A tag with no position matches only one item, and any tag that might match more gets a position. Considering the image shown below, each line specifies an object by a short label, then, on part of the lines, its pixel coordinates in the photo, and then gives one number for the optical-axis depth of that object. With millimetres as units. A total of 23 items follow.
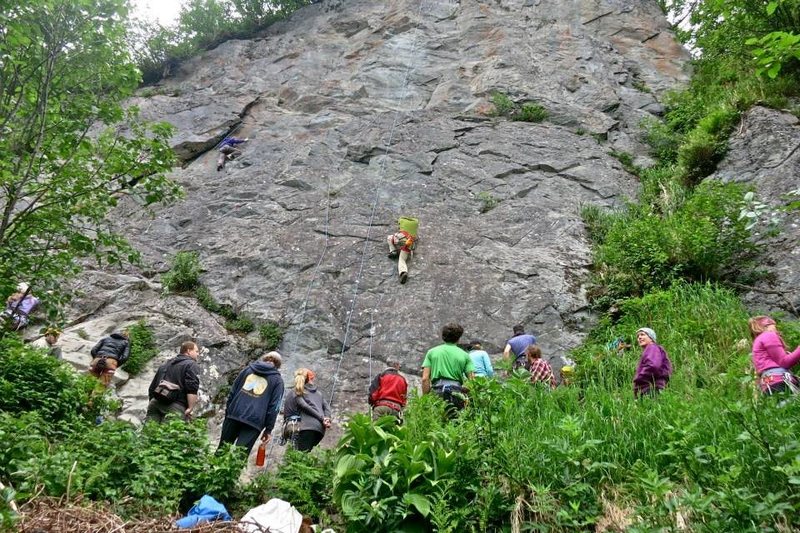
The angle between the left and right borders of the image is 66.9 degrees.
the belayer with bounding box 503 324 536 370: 8172
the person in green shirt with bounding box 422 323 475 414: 6855
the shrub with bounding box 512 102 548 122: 15711
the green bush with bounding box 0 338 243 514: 4289
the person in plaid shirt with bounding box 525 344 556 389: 7062
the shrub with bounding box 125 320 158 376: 8891
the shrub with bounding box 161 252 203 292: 11102
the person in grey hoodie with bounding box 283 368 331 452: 6602
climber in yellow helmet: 11016
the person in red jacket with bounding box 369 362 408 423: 6820
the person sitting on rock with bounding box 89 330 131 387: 7922
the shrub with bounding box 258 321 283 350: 9812
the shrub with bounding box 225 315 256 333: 10195
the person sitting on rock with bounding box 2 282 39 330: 9336
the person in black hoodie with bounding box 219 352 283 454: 6355
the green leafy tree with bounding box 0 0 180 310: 6008
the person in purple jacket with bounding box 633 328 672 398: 5973
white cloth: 4348
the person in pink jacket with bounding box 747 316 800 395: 5332
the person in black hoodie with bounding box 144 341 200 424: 6871
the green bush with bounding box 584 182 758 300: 9484
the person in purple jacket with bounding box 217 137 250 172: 15461
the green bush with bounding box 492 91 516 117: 16000
